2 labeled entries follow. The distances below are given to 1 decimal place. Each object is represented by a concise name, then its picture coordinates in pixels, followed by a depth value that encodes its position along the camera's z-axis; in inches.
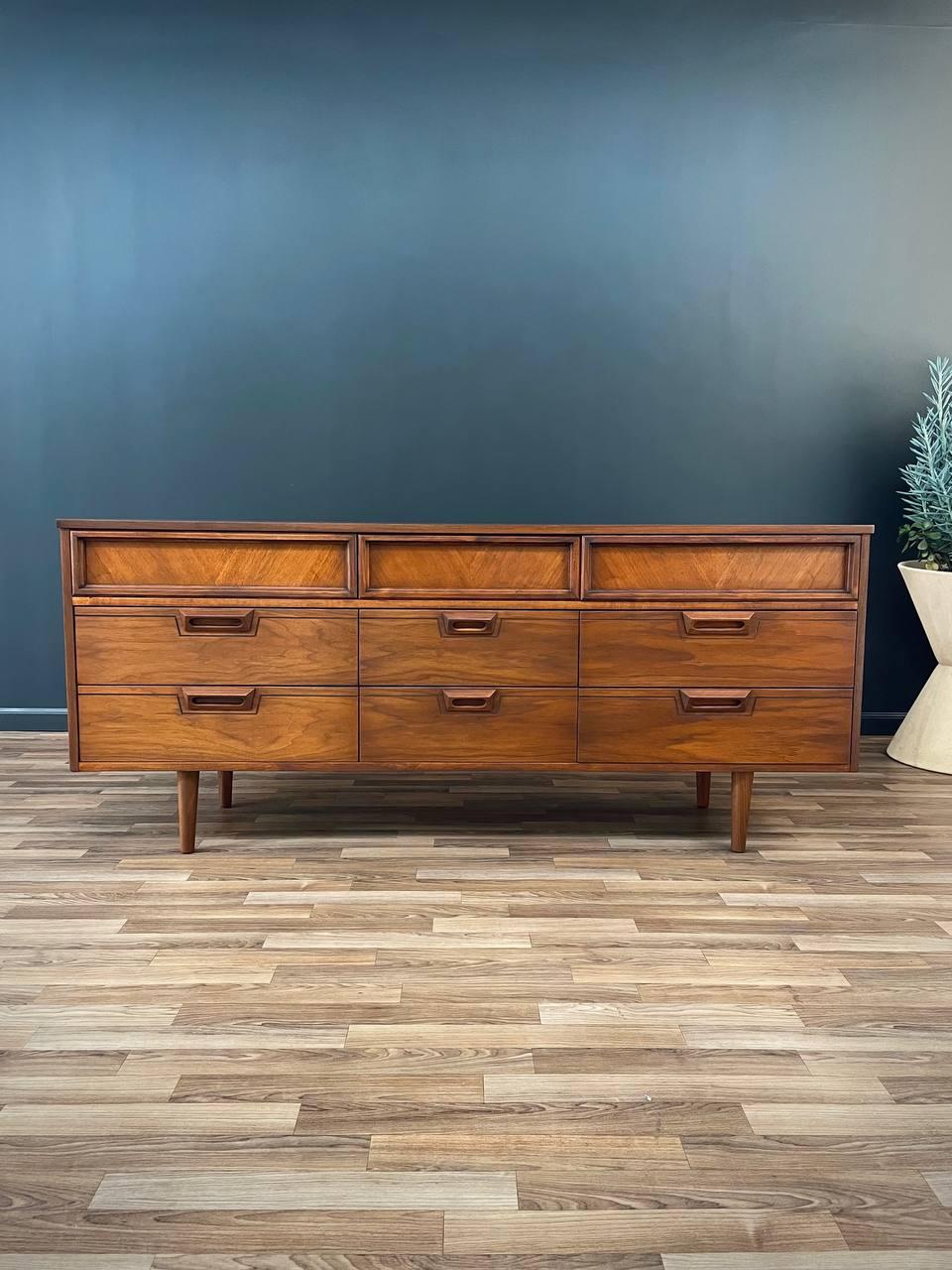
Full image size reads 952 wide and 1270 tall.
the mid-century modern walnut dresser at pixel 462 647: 77.8
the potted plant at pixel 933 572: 105.5
